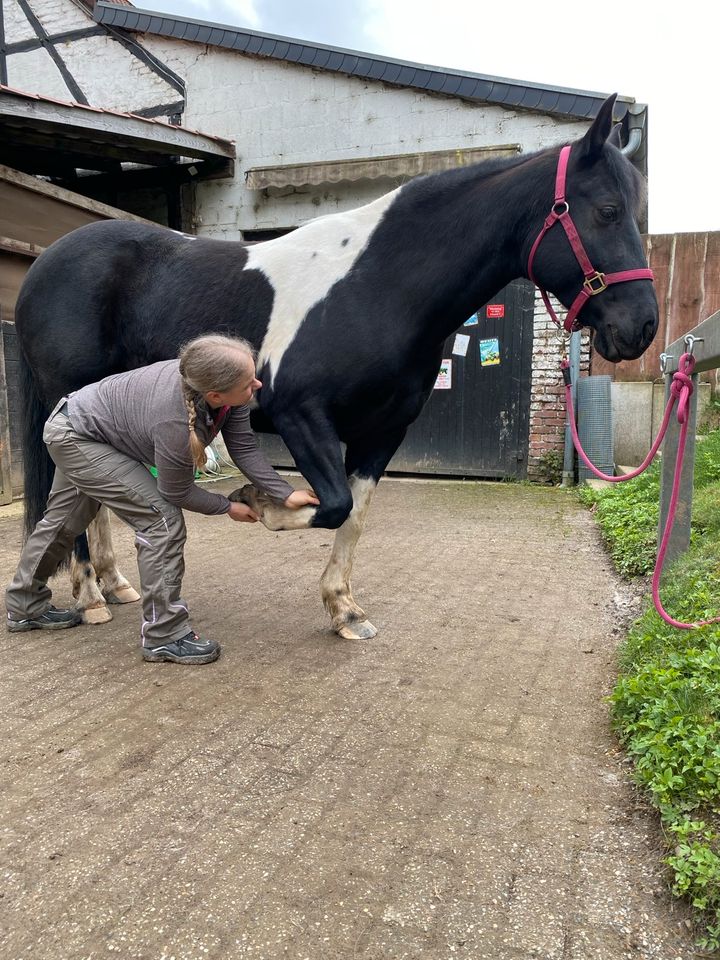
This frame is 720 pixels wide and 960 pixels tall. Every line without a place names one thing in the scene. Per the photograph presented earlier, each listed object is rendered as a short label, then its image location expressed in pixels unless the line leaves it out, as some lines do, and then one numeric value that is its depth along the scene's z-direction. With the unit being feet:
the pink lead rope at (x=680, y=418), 7.68
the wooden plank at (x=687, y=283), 26.86
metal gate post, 10.37
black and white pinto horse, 8.48
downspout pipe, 25.82
